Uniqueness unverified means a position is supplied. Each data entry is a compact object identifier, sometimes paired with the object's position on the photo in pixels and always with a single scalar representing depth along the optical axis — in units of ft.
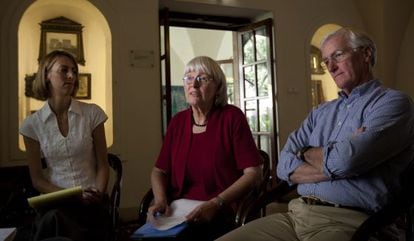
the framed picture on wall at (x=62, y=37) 12.72
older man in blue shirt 4.42
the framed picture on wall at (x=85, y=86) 13.20
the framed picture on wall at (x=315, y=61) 18.60
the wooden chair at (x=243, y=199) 5.06
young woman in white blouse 5.93
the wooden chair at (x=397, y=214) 3.79
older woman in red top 5.32
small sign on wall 12.88
